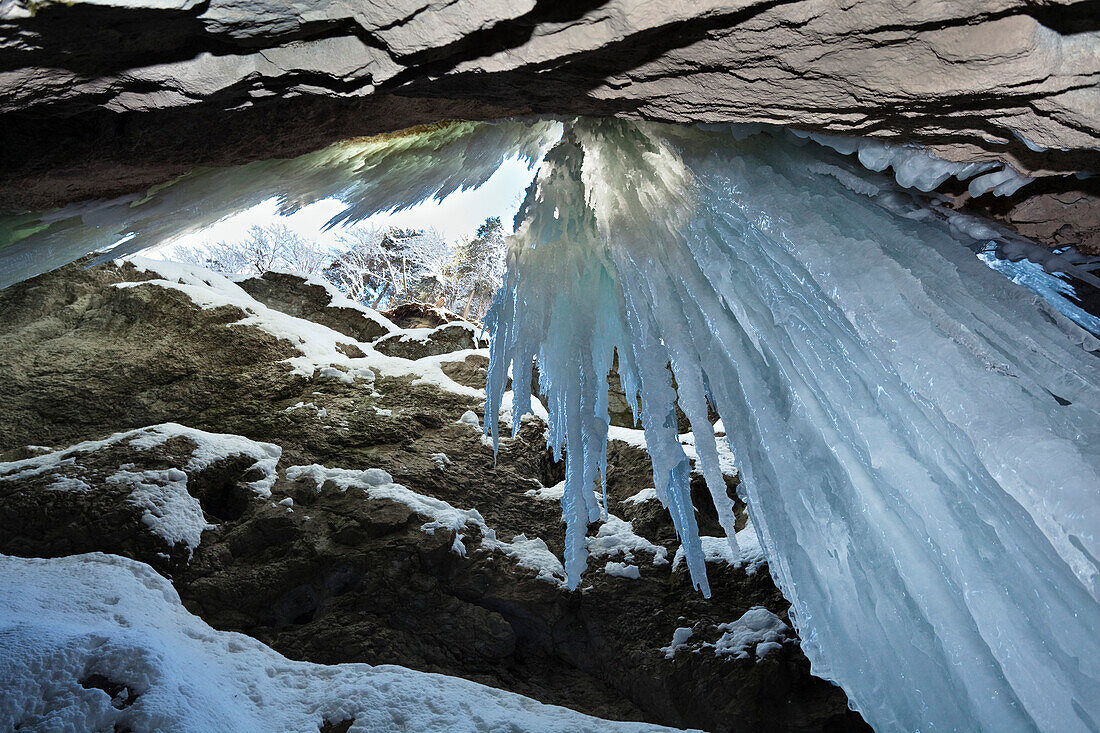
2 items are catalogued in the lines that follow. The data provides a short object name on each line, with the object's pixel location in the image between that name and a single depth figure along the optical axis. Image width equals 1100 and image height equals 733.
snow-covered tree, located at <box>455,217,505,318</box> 16.70
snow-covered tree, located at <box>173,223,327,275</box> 17.39
